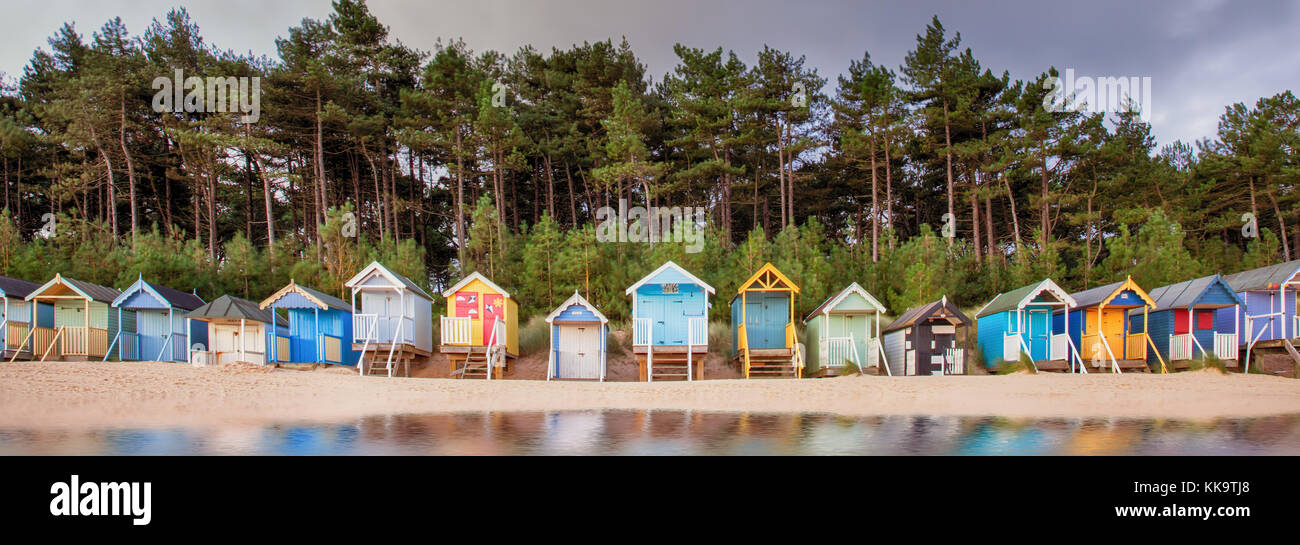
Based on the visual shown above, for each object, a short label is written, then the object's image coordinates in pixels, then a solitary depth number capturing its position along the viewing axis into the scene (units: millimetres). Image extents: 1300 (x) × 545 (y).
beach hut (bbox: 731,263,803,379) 27891
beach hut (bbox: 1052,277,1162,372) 28156
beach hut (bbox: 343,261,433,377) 27906
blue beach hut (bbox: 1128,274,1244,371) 27922
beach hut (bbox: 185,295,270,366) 27177
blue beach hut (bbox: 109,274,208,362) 28453
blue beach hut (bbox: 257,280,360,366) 28156
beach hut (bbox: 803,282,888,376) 28125
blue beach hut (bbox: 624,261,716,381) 28125
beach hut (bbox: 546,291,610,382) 29062
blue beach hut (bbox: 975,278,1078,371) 28016
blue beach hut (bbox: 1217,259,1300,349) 28719
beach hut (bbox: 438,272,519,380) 28297
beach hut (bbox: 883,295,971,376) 27016
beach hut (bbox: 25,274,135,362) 27203
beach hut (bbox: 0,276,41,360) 26547
